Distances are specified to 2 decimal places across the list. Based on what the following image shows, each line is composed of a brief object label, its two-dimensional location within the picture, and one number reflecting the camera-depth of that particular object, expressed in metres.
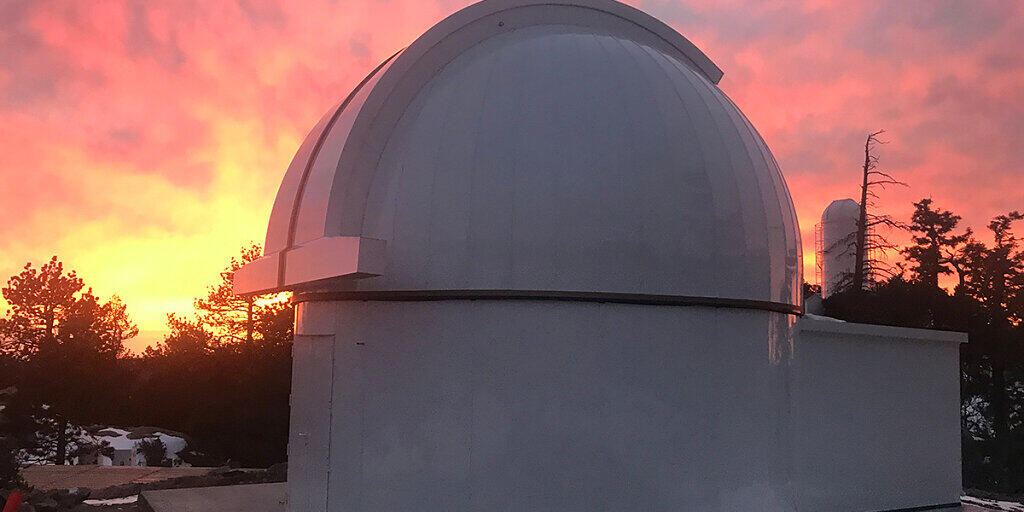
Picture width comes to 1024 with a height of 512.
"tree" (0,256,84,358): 30.39
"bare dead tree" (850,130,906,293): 32.91
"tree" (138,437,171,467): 25.90
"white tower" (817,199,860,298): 33.34
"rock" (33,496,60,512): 13.02
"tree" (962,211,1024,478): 27.62
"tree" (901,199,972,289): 33.81
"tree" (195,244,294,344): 33.78
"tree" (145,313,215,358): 32.97
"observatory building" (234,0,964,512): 8.19
